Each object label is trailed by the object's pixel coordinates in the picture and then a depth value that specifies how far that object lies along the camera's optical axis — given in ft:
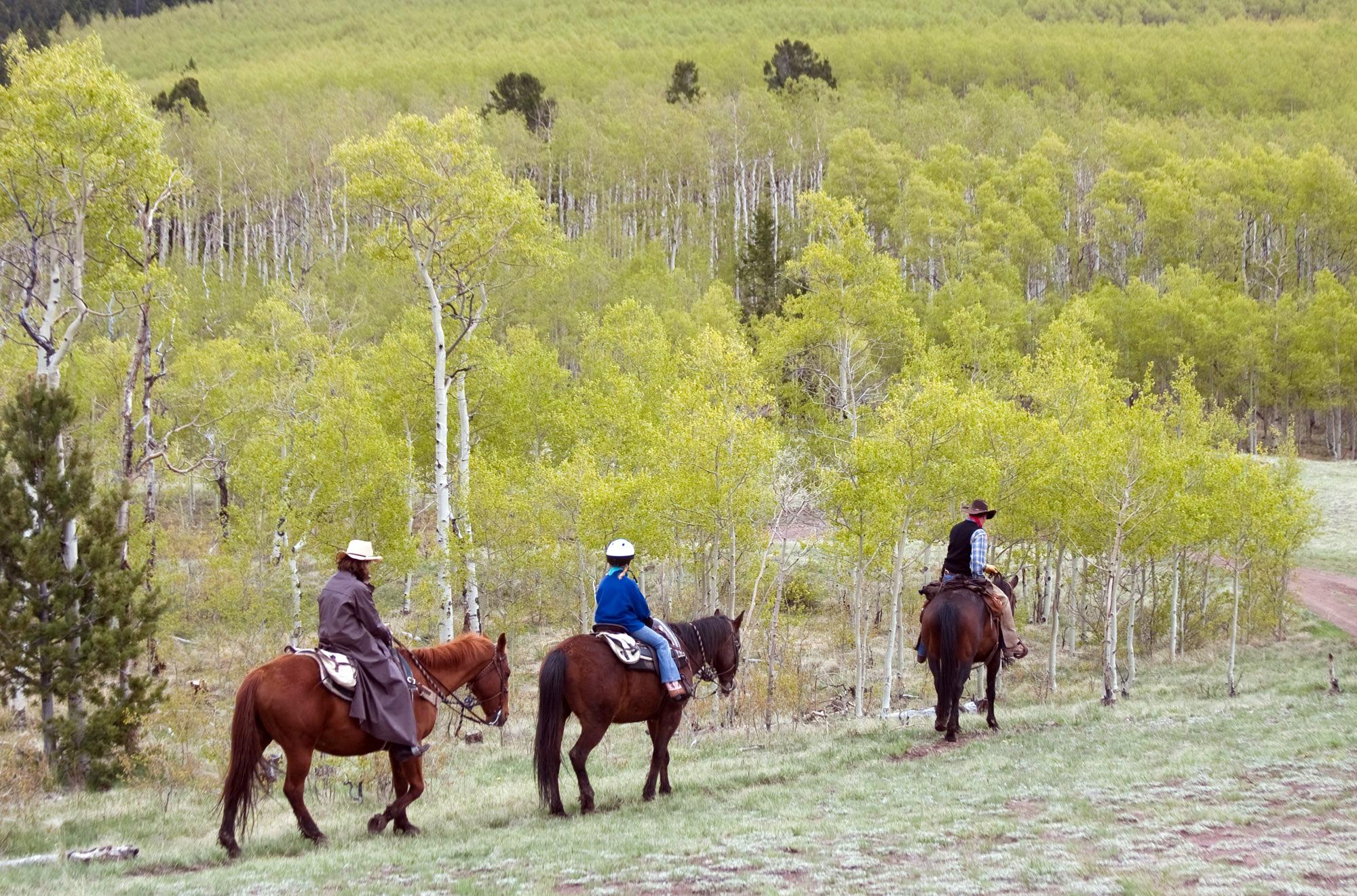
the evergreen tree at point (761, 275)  209.77
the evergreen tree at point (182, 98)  285.84
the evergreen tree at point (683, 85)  328.49
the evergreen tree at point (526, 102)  309.22
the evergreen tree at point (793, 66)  341.41
